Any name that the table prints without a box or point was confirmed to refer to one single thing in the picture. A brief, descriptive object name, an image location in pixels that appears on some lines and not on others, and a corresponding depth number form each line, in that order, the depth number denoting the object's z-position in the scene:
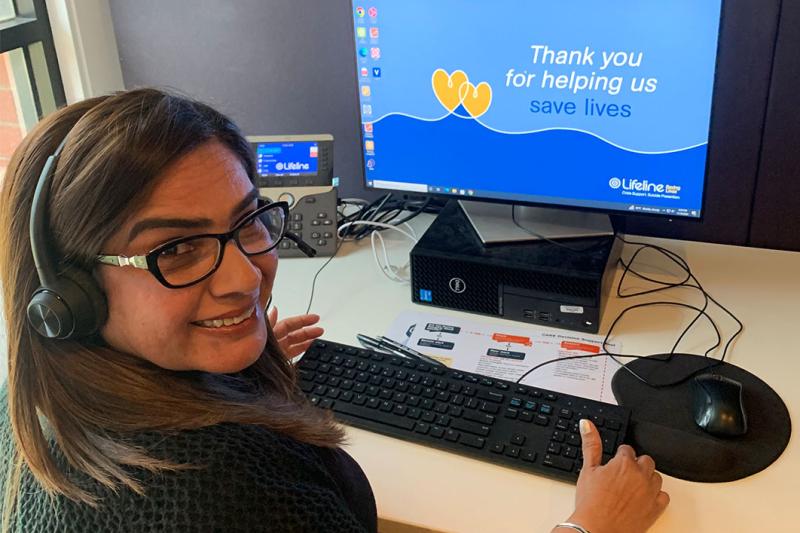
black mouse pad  0.96
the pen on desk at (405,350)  1.18
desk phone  1.49
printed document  1.13
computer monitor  1.16
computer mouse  0.99
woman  0.69
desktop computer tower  1.23
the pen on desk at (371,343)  1.22
